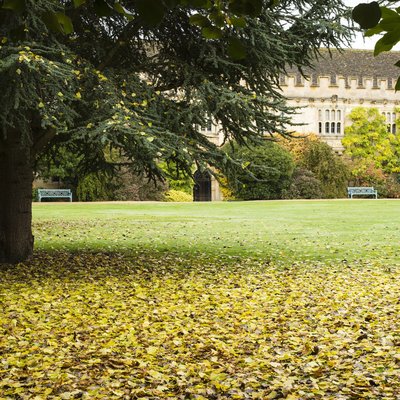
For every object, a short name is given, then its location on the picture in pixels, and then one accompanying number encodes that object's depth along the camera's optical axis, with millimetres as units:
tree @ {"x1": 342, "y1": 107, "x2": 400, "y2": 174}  43969
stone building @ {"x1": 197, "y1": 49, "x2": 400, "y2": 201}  47312
